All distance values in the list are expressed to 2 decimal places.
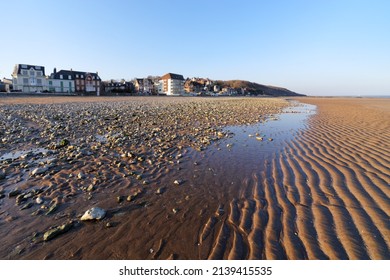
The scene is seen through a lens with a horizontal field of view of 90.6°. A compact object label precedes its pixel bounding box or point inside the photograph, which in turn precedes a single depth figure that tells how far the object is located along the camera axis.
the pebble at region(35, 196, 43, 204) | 4.07
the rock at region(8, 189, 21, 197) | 4.32
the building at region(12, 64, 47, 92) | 64.62
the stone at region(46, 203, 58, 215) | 3.75
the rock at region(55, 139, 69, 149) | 7.60
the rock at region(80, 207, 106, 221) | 3.54
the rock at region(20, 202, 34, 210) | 3.90
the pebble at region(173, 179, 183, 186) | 4.97
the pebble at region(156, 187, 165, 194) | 4.54
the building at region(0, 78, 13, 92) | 61.53
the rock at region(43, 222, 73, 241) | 3.09
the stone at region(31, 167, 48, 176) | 5.33
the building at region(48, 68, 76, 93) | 72.16
